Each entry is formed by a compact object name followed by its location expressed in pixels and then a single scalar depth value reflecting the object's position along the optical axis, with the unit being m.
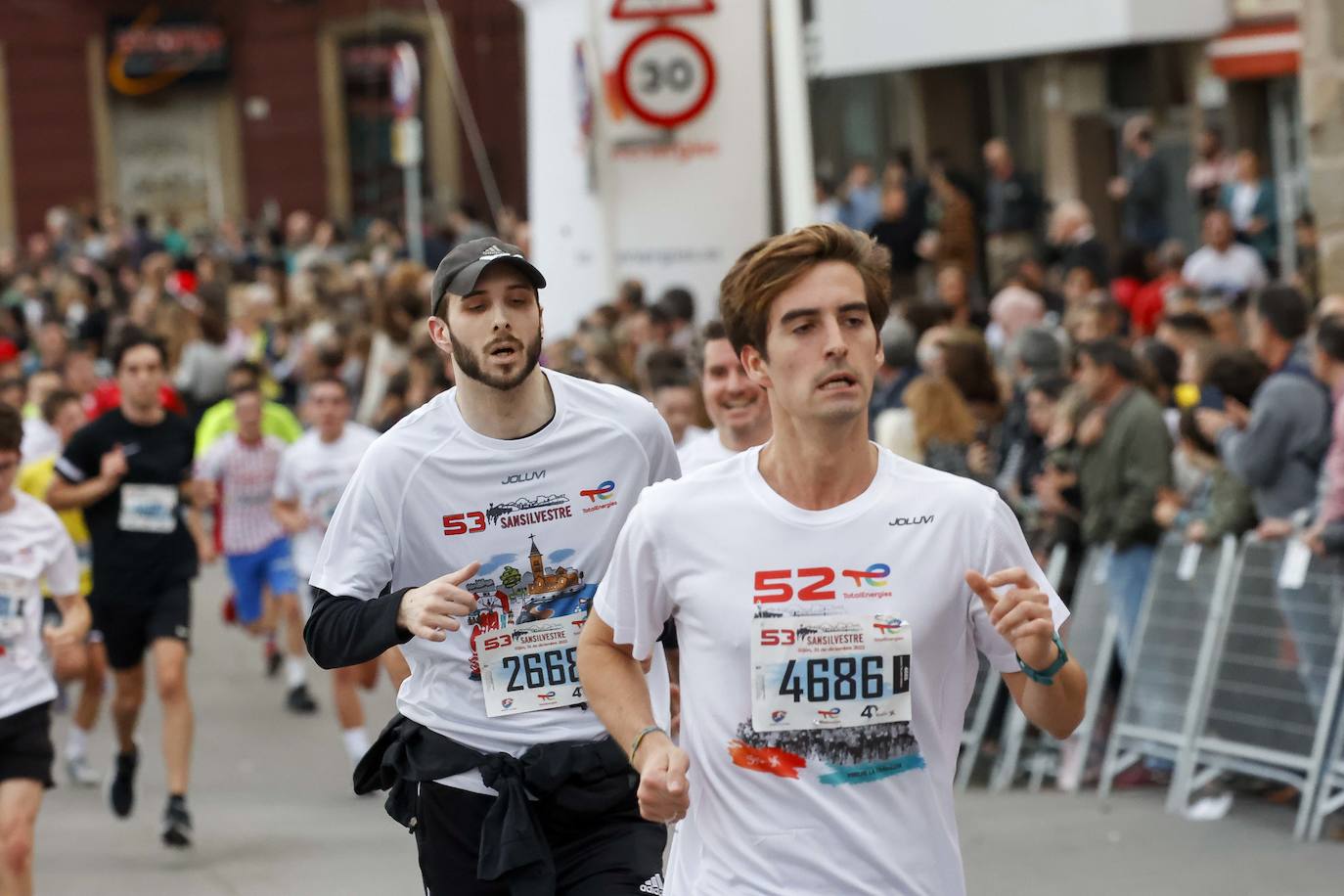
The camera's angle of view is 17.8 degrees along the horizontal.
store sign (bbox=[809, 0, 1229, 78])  37.13
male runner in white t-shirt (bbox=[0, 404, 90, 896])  13.19
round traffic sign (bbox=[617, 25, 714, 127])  29.72
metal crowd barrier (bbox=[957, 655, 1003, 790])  19.27
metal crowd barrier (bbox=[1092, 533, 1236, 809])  17.18
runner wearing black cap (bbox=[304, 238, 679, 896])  9.24
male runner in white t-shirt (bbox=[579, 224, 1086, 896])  7.06
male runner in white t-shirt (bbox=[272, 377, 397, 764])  21.74
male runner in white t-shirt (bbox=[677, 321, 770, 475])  12.77
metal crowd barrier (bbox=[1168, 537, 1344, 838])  15.79
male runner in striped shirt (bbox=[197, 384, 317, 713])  24.04
